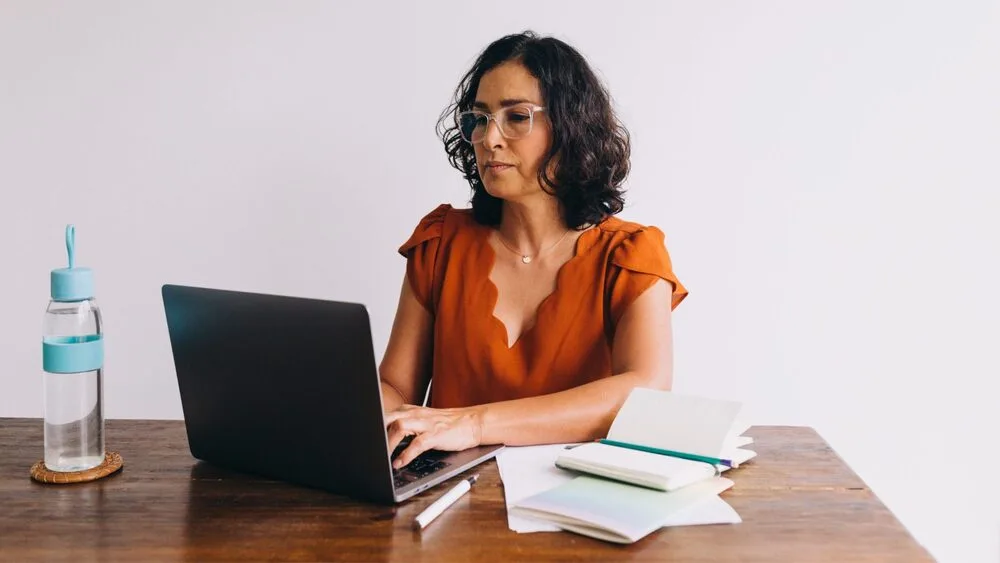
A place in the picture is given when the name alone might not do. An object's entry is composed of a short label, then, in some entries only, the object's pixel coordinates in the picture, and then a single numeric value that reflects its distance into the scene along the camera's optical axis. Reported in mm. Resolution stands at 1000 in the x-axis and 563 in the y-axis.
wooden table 1024
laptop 1118
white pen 1087
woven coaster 1253
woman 1885
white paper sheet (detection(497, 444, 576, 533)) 1107
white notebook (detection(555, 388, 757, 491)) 1207
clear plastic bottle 1235
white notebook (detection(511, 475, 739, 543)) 1067
